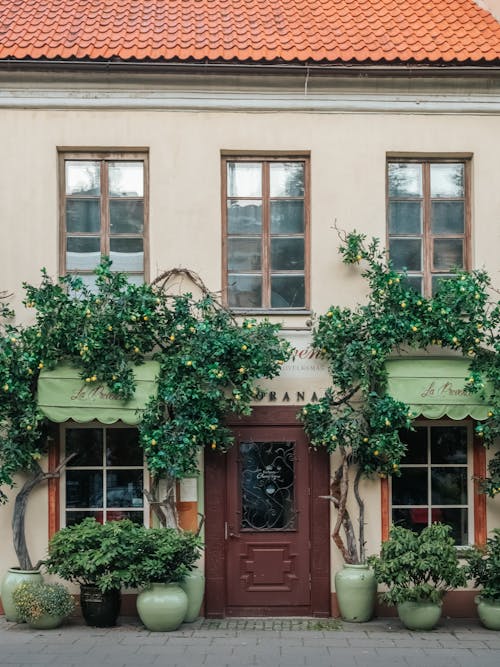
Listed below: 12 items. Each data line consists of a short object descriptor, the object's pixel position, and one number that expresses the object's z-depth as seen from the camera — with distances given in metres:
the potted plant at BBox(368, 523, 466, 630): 12.69
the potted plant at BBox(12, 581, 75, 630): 12.72
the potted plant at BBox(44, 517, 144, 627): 12.72
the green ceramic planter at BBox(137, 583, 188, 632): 12.70
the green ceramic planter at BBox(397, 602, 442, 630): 12.90
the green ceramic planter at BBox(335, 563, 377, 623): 13.39
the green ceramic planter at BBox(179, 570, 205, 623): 13.30
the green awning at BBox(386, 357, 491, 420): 13.52
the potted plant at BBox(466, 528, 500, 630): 12.94
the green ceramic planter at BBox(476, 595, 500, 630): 12.98
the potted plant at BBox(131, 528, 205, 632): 12.69
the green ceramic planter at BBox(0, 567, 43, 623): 13.24
